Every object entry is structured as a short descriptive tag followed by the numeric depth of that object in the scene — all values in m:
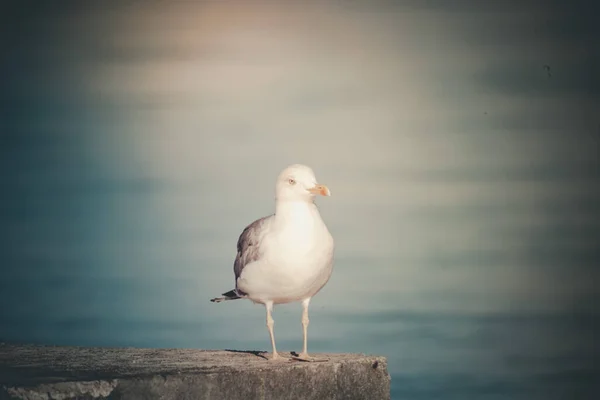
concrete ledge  9.92
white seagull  12.22
